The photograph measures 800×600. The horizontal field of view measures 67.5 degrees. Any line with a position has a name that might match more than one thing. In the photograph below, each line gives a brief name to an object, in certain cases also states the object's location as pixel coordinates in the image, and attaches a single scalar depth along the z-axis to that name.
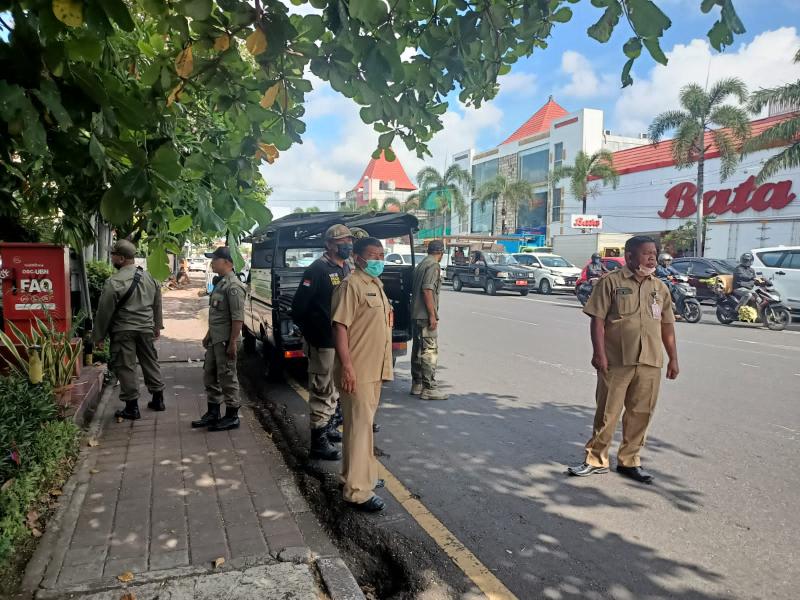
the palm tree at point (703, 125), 23.97
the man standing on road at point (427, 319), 6.66
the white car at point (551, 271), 24.22
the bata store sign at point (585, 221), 34.28
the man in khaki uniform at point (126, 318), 5.51
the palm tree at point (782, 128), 19.14
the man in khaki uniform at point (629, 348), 4.28
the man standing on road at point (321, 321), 4.78
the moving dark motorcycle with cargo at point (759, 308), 13.16
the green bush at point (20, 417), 3.46
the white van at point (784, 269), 14.08
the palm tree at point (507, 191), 42.22
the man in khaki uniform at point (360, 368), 3.77
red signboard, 5.79
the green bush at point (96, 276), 9.14
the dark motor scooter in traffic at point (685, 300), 14.52
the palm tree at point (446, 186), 46.06
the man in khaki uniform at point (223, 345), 5.35
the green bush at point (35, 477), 3.04
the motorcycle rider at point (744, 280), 13.63
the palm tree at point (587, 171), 33.75
